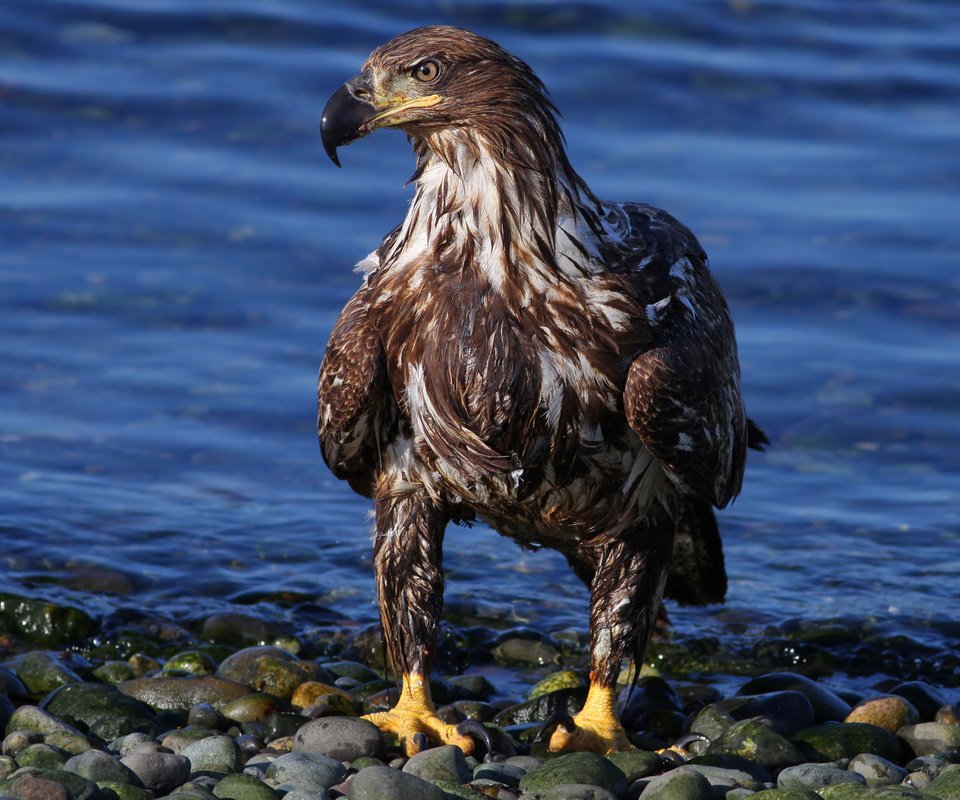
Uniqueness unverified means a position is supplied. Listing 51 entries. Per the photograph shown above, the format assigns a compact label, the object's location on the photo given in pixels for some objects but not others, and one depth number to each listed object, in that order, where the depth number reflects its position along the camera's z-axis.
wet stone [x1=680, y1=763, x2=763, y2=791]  10.70
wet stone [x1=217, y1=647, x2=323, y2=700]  12.87
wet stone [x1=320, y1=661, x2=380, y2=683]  13.56
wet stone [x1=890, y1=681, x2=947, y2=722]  12.94
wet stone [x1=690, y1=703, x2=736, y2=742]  12.22
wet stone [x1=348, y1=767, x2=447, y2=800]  9.81
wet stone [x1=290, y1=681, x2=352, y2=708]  12.62
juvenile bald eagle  11.15
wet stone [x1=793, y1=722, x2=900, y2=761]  11.77
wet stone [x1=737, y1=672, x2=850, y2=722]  12.67
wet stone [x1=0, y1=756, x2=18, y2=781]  10.31
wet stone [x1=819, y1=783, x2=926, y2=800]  9.96
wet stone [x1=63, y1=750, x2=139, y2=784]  10.12
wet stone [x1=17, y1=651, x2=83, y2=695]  12.79
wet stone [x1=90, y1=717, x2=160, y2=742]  11.68
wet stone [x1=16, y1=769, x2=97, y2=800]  9.62
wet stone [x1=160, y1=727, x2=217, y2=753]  11.32
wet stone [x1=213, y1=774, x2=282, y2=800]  9.99
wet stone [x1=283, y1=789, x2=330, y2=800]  9.95
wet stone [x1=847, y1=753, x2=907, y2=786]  11.26
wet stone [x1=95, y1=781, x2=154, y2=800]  9.87
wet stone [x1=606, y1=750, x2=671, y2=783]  11.21
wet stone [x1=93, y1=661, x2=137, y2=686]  13.14
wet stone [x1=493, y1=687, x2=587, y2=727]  12.77
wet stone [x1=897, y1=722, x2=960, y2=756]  12.05
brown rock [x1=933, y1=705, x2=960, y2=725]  12.68
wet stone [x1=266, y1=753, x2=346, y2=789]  10.48
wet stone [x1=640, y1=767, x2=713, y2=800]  10.23
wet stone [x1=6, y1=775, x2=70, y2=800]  9.54
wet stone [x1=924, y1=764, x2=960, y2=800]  10.42
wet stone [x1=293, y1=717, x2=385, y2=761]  11.37
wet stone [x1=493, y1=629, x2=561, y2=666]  14.30
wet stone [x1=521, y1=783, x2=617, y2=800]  10.21
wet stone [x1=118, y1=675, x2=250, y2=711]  12.45
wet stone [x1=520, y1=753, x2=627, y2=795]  10.53
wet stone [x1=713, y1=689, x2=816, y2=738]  12.32
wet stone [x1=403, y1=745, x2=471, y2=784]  10.77
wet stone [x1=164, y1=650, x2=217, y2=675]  13.23
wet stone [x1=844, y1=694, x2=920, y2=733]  12.48
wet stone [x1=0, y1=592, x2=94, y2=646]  14.08
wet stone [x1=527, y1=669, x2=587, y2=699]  13.27
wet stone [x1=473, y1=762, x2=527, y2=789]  10.83
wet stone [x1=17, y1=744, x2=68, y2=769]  10.53
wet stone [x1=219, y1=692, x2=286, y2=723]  12.27
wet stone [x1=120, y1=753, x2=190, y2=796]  10.27
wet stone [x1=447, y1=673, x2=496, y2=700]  13.48
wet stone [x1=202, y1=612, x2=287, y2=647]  14.30
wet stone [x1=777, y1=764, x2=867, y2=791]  10.90
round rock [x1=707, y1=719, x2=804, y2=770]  11.61
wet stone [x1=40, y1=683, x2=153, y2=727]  11.96
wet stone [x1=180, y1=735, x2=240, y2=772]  10.80
